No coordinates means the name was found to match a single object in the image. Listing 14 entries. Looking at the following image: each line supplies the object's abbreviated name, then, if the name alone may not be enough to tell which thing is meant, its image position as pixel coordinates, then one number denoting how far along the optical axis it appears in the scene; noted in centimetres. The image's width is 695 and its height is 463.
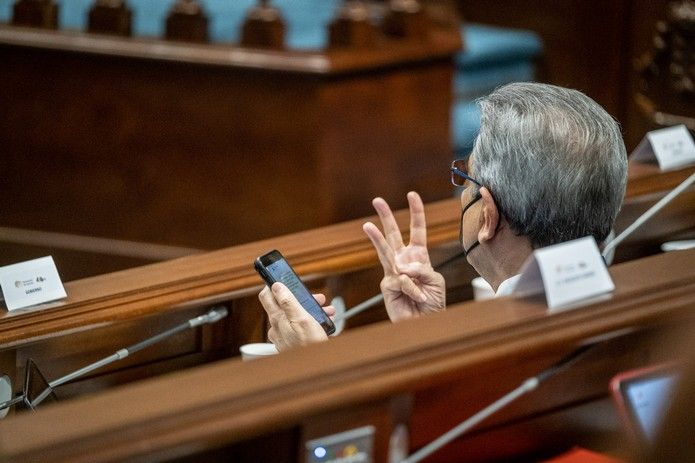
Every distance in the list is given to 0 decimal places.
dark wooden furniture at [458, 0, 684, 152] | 869
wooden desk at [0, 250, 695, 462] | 569
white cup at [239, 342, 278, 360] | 632
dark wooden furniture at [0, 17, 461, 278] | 753
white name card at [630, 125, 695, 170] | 687
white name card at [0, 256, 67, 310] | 628
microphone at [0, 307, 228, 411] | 623
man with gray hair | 620
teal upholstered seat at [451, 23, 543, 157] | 948
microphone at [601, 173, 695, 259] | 662
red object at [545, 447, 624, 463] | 593
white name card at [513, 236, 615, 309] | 592
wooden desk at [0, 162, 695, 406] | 627
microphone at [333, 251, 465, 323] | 645
